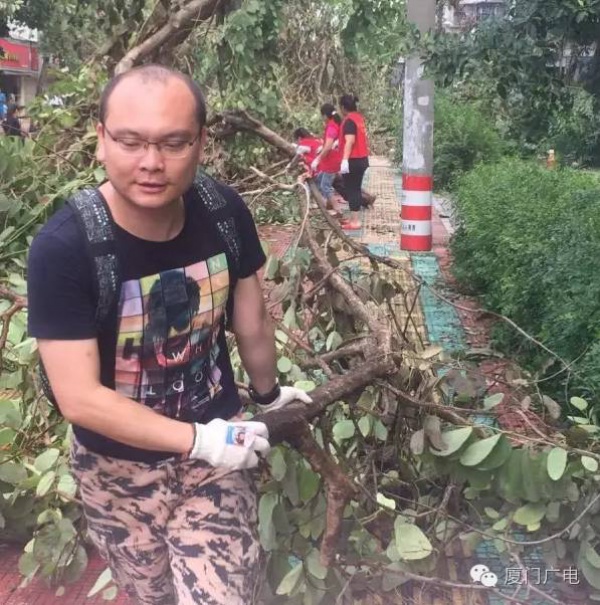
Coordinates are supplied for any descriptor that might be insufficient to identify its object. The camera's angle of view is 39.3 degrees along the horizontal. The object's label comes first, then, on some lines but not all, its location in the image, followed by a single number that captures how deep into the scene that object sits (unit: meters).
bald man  1.67
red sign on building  31.78
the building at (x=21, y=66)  32.19
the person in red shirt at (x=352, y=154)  10.70
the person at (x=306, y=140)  9.94
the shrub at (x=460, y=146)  14.25
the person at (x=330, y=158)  10.69
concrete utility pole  8.92
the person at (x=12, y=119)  13.65
